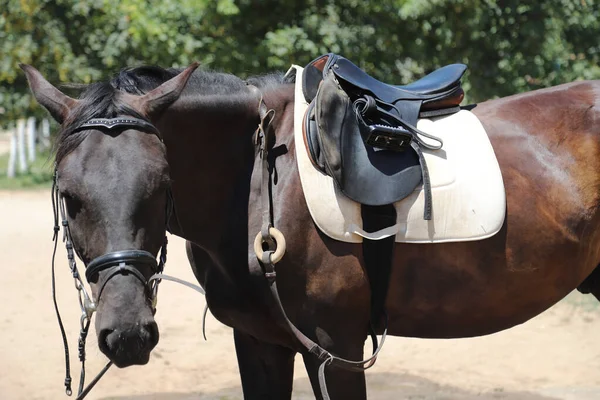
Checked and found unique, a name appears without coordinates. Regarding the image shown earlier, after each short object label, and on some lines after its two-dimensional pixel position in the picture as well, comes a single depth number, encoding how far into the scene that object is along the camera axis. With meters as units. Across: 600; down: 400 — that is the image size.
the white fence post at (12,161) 20.89
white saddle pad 2.75
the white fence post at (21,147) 22.44
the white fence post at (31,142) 24.76
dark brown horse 2.46
